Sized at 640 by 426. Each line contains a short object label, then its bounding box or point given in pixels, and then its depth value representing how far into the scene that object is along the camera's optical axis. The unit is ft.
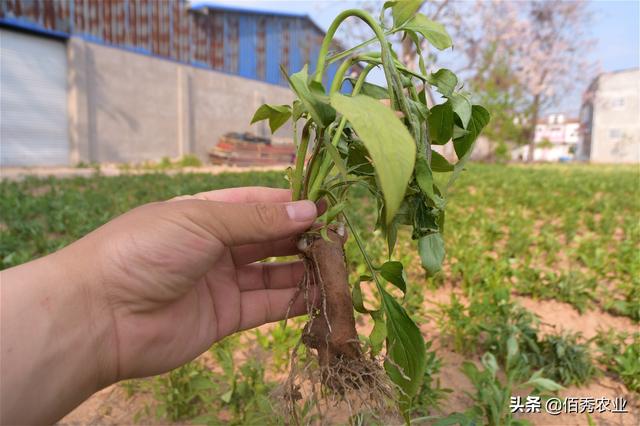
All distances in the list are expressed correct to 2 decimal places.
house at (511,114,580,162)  106.12
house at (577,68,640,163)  65.55
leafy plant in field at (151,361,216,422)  0.92
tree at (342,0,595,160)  38.84
